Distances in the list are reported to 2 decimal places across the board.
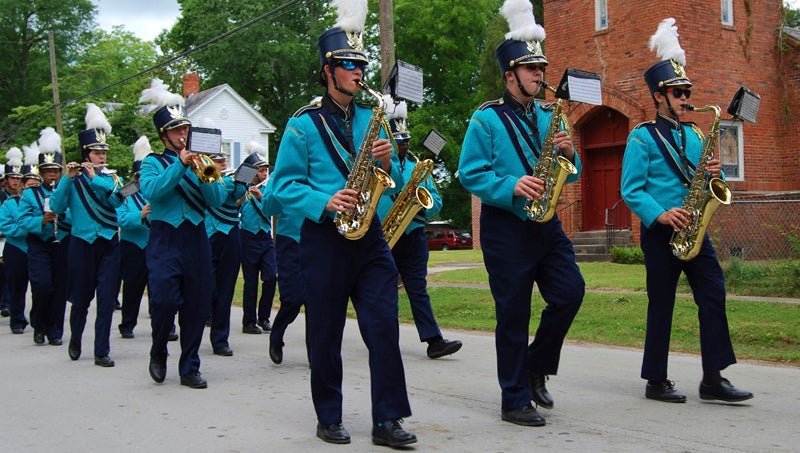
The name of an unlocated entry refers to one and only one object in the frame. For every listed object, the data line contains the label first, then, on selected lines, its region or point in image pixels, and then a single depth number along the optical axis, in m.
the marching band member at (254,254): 12.81
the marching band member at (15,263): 13.88
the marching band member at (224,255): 10.77
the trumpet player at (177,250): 8.20
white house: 50.88
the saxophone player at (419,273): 9.66
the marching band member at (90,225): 10.33
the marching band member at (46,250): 12.24
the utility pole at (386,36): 16.72
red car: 56.75
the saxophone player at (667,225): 7.04
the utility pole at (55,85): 36.69
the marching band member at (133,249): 11.36
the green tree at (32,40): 54.88
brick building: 22.84
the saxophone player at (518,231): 6.40
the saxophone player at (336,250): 5.82
